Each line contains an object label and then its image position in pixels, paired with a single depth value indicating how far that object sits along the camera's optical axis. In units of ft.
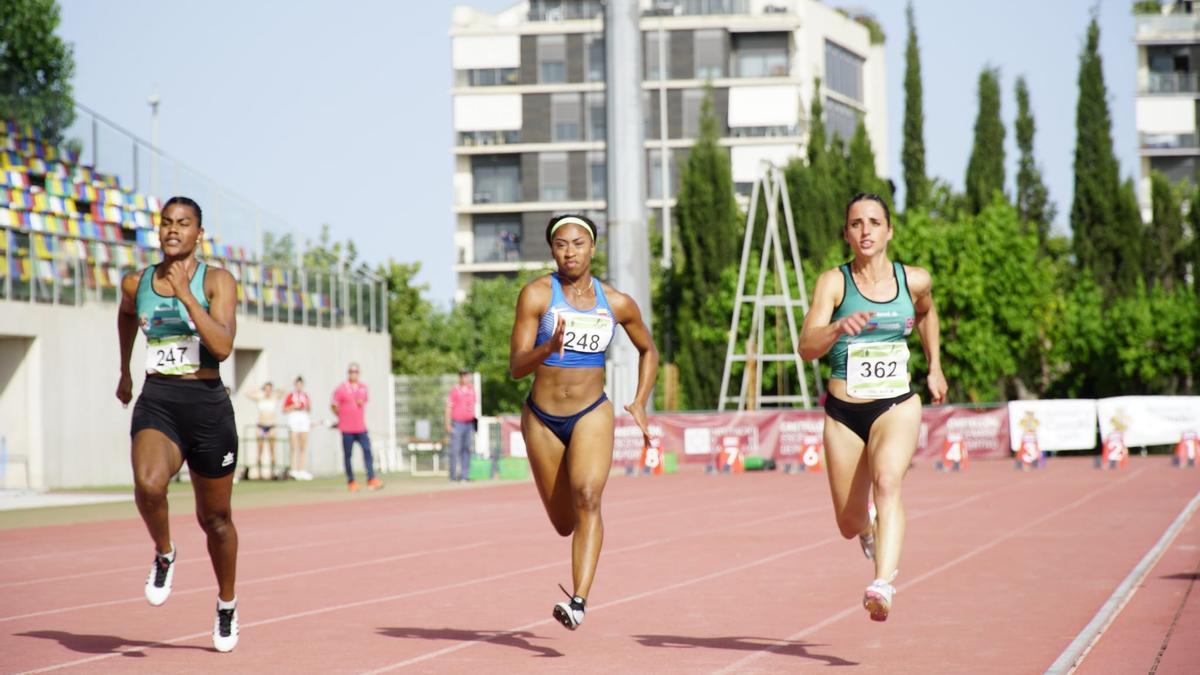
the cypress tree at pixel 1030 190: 239.30
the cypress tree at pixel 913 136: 238.27
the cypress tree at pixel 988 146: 230.27
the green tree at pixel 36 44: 212.02
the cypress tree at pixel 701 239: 198.08
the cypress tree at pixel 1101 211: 217.15
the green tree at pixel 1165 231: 224.33
